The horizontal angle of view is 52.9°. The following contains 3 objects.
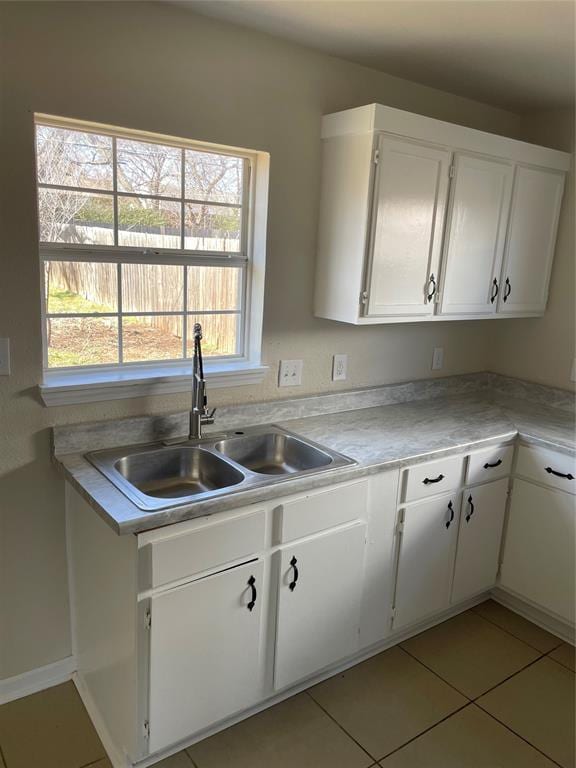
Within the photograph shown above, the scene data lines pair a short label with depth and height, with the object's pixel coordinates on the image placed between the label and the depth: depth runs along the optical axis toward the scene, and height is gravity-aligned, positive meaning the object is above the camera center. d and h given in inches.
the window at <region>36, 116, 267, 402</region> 77.8 -0.1
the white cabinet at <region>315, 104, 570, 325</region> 88.4 +8.2
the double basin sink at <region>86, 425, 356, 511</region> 75.7 -29.1
